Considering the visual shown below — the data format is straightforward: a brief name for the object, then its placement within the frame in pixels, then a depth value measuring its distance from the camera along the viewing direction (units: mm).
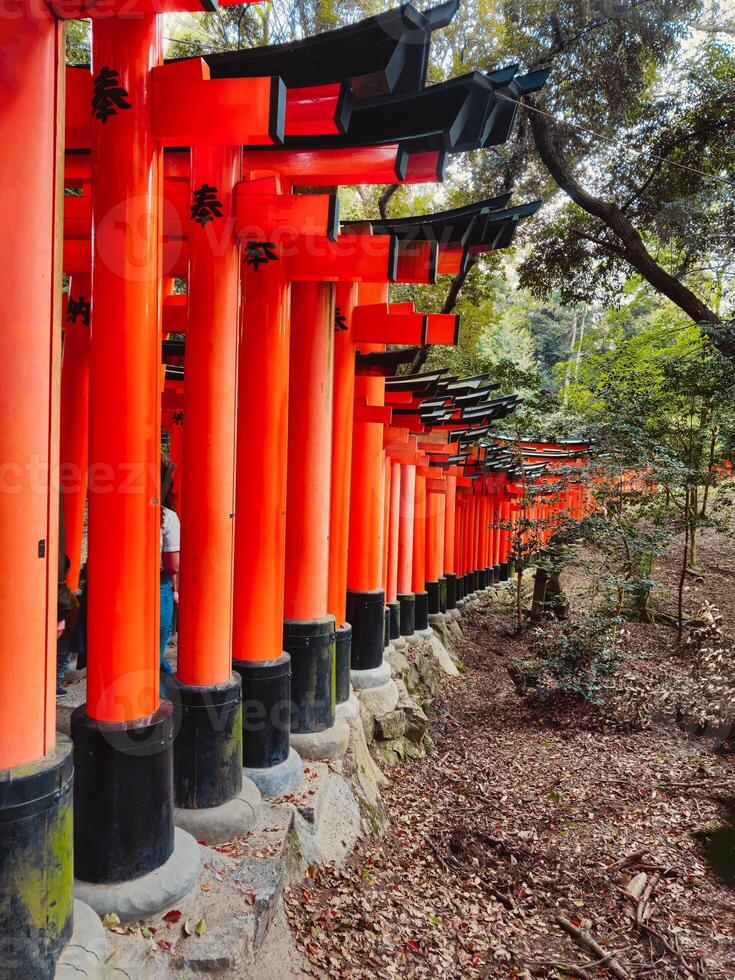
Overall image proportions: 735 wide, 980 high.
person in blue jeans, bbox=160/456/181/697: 5340
